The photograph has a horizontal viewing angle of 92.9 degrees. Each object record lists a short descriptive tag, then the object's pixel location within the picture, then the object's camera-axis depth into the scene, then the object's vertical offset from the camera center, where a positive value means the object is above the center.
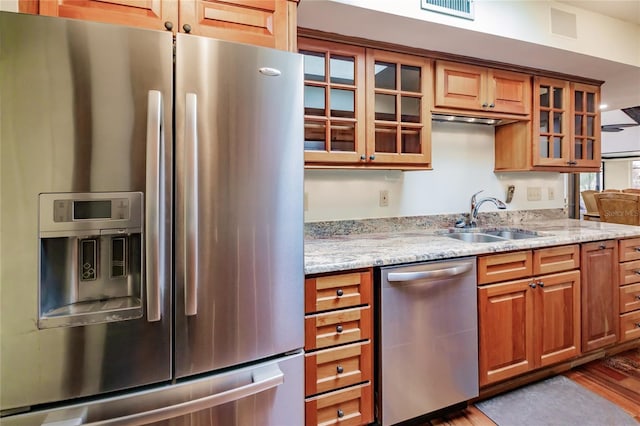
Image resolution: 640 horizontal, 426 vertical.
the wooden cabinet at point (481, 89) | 2.00 +0.84
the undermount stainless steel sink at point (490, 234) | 2.17 -0.19
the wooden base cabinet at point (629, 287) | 2.12 -0.56
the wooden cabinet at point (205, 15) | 1.05 +0.73
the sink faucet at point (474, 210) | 2.32 -0.01
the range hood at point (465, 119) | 2.12 +0.67
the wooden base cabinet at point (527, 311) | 1.65 -0.59
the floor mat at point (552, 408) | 1.58 -1.09
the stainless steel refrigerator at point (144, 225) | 0.84 -0.04
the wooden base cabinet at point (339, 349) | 1.29 -0.61
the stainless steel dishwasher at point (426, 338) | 1.41 -0.63
